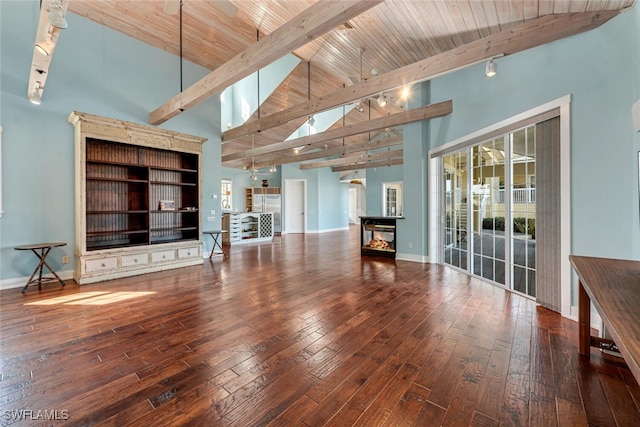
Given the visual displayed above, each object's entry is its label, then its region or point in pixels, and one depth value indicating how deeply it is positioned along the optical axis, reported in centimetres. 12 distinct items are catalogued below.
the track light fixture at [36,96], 337
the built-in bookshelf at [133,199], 407
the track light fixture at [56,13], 207
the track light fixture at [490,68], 305
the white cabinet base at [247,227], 866
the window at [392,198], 1076
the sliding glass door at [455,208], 463
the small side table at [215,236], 587
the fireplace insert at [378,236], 600
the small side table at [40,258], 362
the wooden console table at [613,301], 92
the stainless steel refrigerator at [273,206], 1168
